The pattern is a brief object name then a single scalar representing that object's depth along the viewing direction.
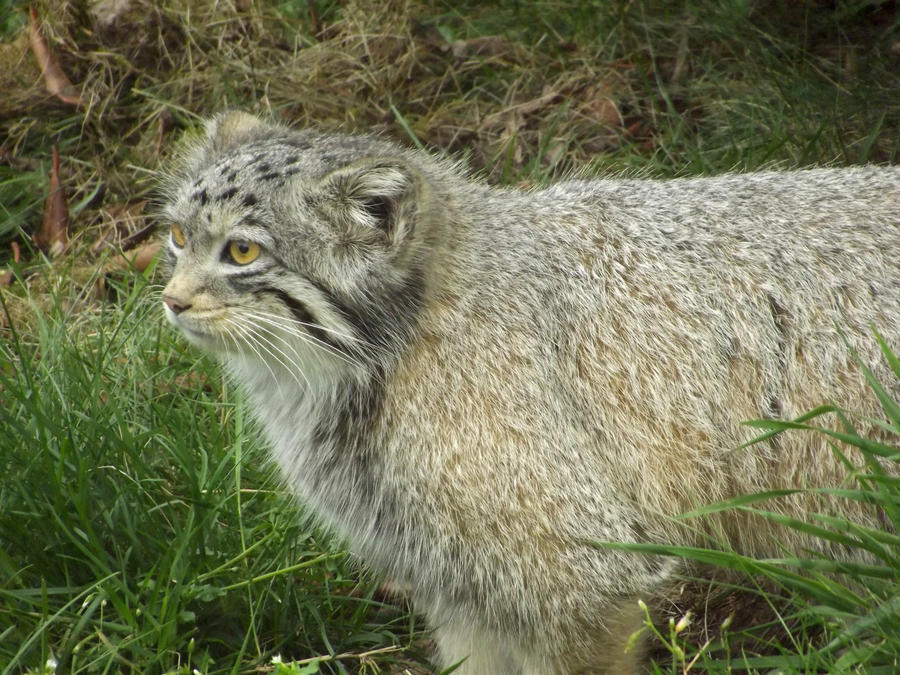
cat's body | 8.56
